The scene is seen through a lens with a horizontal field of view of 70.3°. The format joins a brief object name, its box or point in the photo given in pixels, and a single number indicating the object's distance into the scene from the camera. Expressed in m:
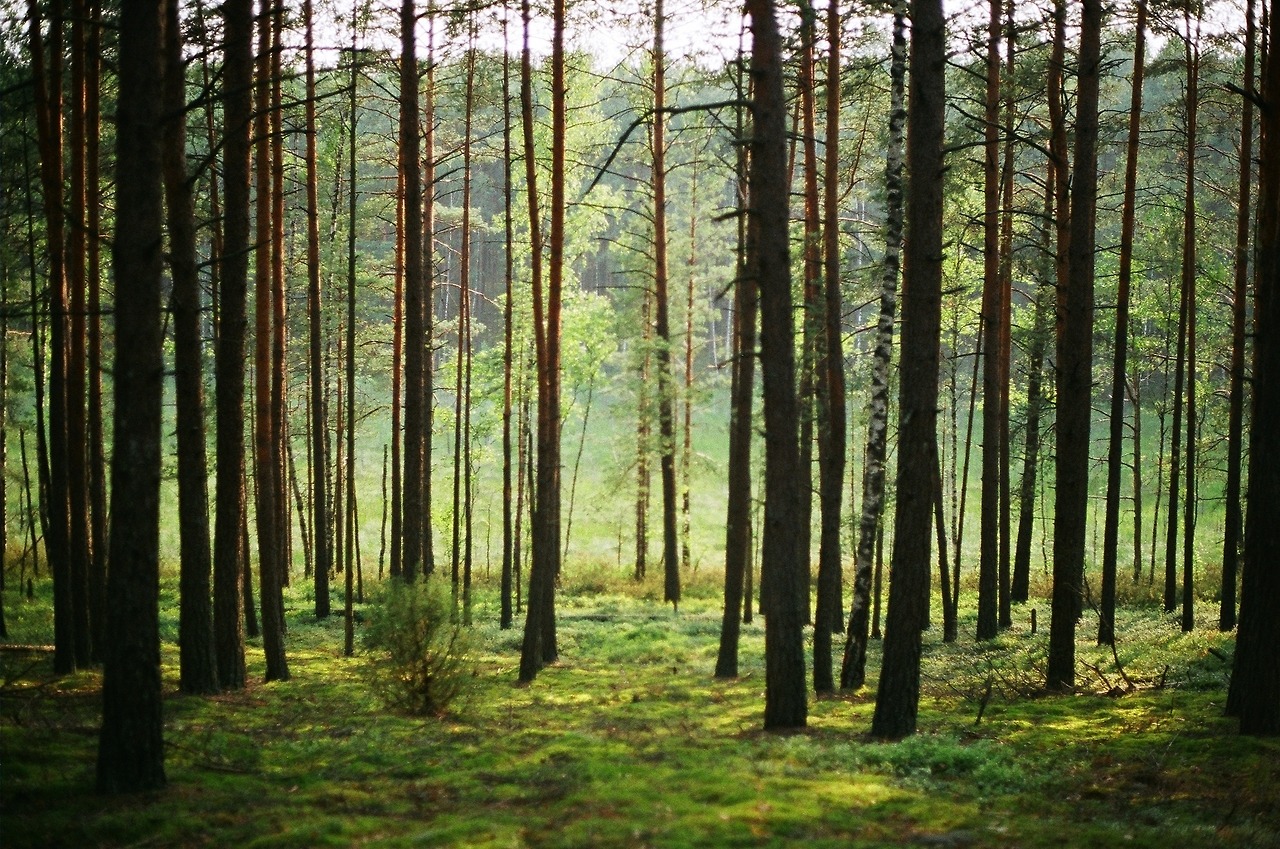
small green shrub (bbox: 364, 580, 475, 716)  11.32
